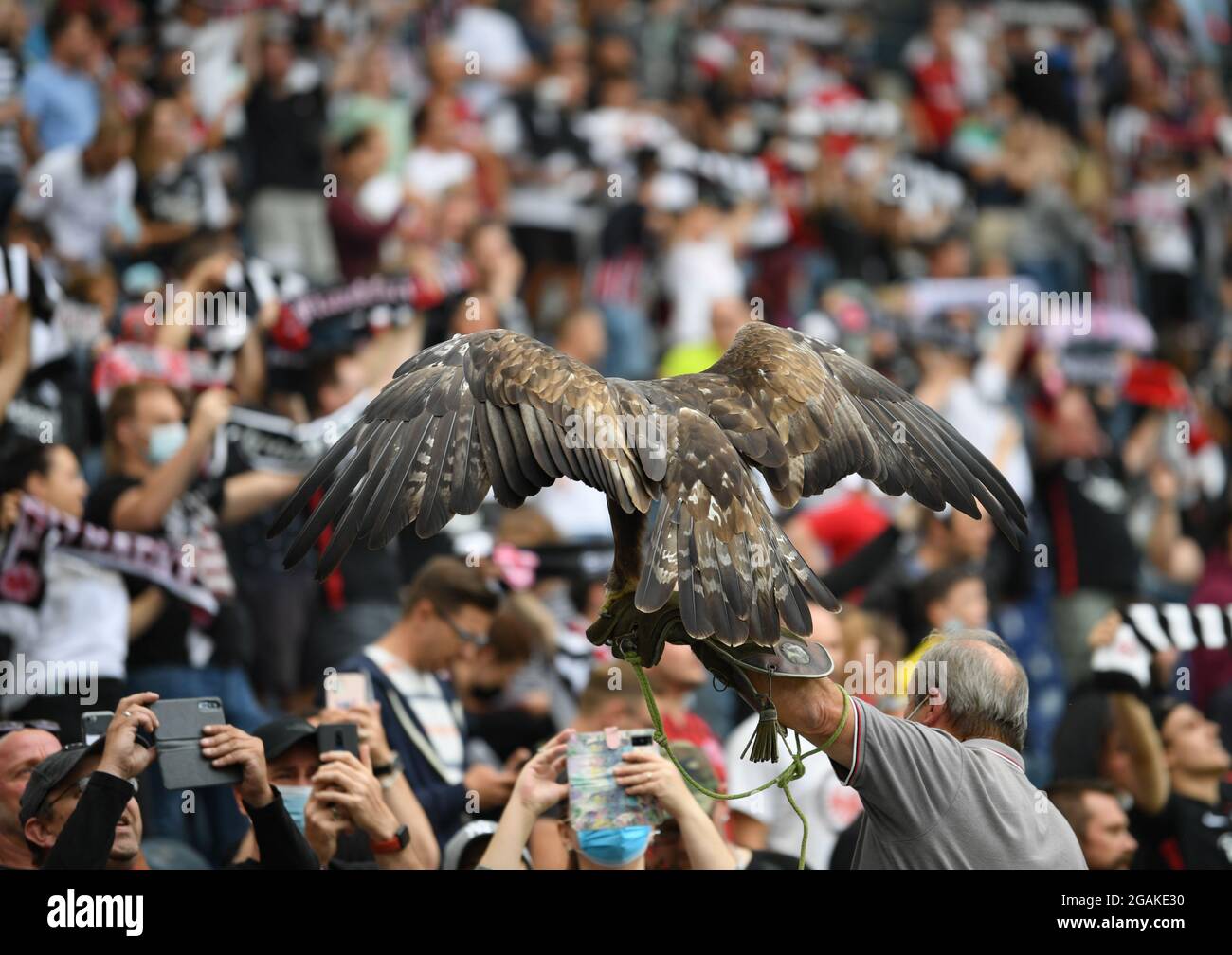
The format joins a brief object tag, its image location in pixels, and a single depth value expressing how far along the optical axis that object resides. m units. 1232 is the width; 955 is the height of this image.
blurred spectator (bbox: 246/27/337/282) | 22.44
